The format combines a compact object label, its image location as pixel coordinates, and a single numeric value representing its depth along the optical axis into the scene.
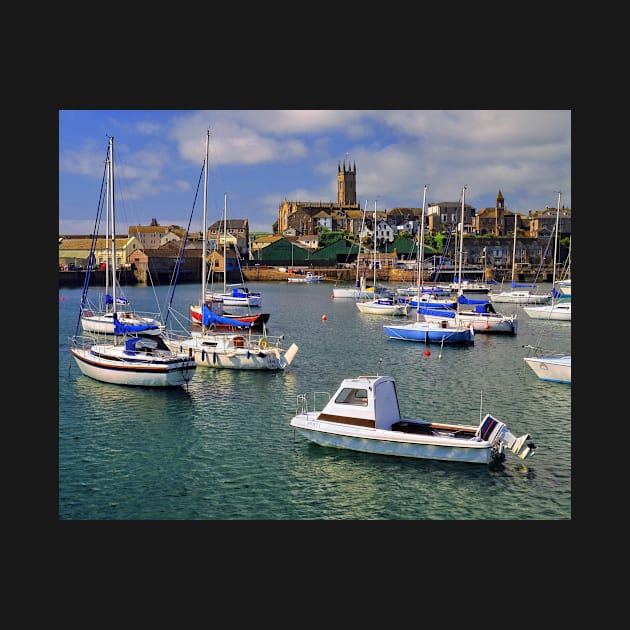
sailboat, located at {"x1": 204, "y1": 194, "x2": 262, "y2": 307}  47.09
